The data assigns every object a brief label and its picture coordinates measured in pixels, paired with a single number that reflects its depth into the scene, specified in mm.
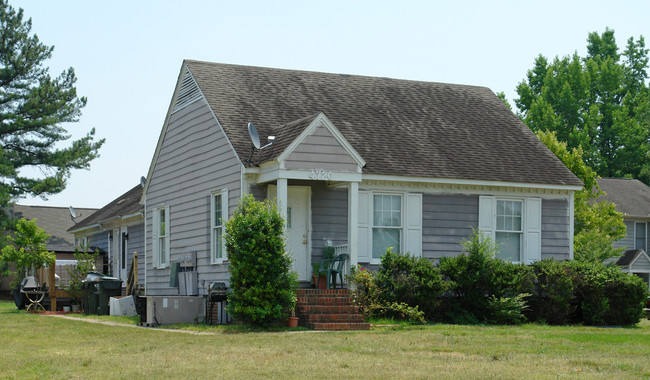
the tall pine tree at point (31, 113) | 42031
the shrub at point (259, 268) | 16250
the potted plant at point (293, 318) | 16719
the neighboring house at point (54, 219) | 46562
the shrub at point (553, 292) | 19219
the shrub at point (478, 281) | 18750
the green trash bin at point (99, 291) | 23391
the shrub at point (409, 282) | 18141
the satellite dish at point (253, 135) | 18425
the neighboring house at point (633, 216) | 39562
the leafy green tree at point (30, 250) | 26250
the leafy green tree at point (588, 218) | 29891
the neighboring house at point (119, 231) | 28750
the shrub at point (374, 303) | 17906
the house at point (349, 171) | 18844
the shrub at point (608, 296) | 19469
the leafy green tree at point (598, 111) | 50344
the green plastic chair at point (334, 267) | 18719
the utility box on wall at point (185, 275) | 21031
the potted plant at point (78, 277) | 25766
